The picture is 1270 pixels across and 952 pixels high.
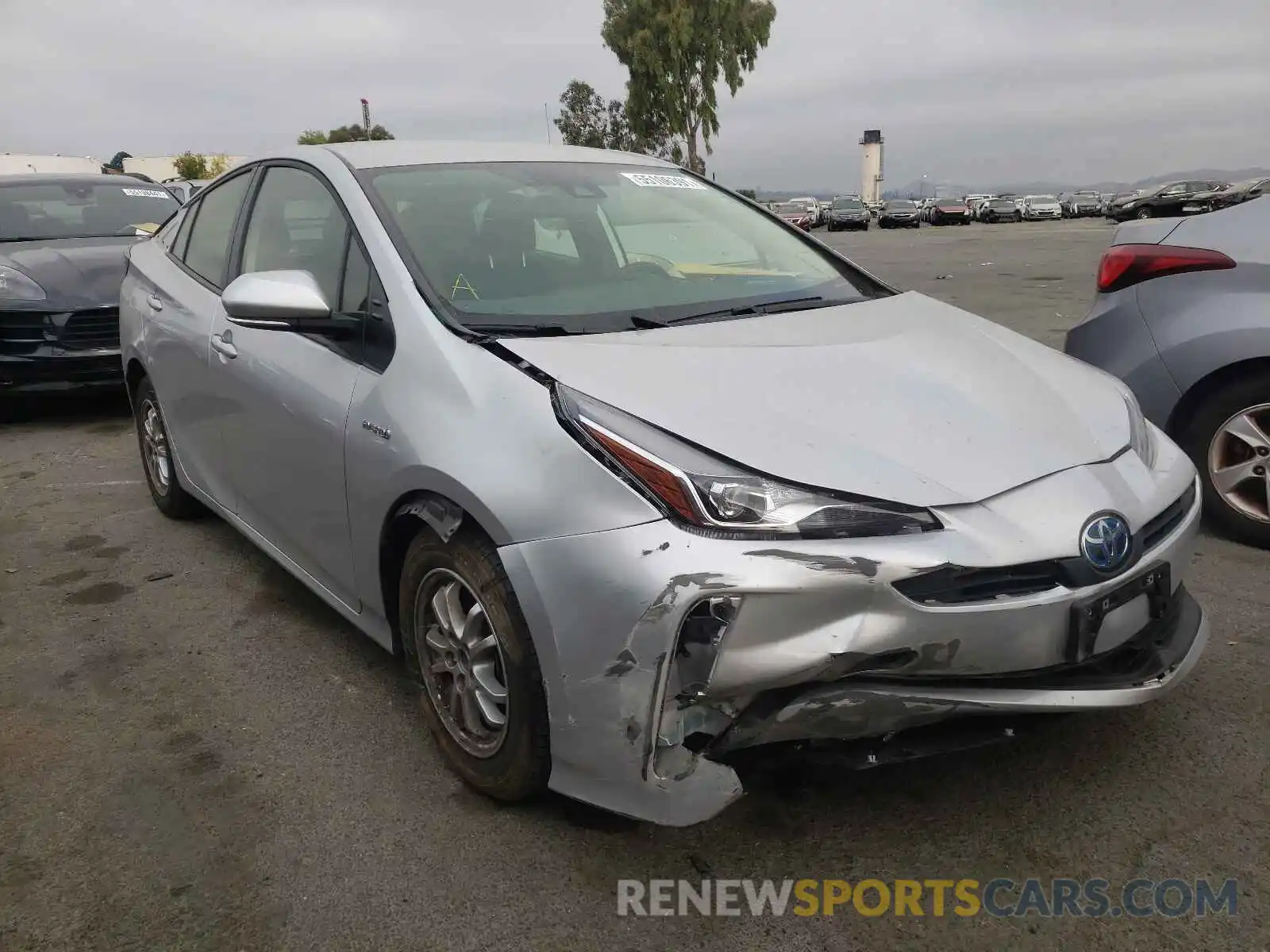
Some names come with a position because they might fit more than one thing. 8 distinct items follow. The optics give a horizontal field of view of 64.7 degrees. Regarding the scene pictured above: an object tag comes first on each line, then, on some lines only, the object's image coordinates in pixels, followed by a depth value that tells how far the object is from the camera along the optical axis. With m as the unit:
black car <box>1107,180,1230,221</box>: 39.29
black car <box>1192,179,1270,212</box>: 33.16
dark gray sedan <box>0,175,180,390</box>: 6.44
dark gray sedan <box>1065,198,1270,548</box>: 3.68
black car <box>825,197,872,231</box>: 43.94
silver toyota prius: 1.90
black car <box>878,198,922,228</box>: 43.78
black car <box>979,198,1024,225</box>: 47.25
